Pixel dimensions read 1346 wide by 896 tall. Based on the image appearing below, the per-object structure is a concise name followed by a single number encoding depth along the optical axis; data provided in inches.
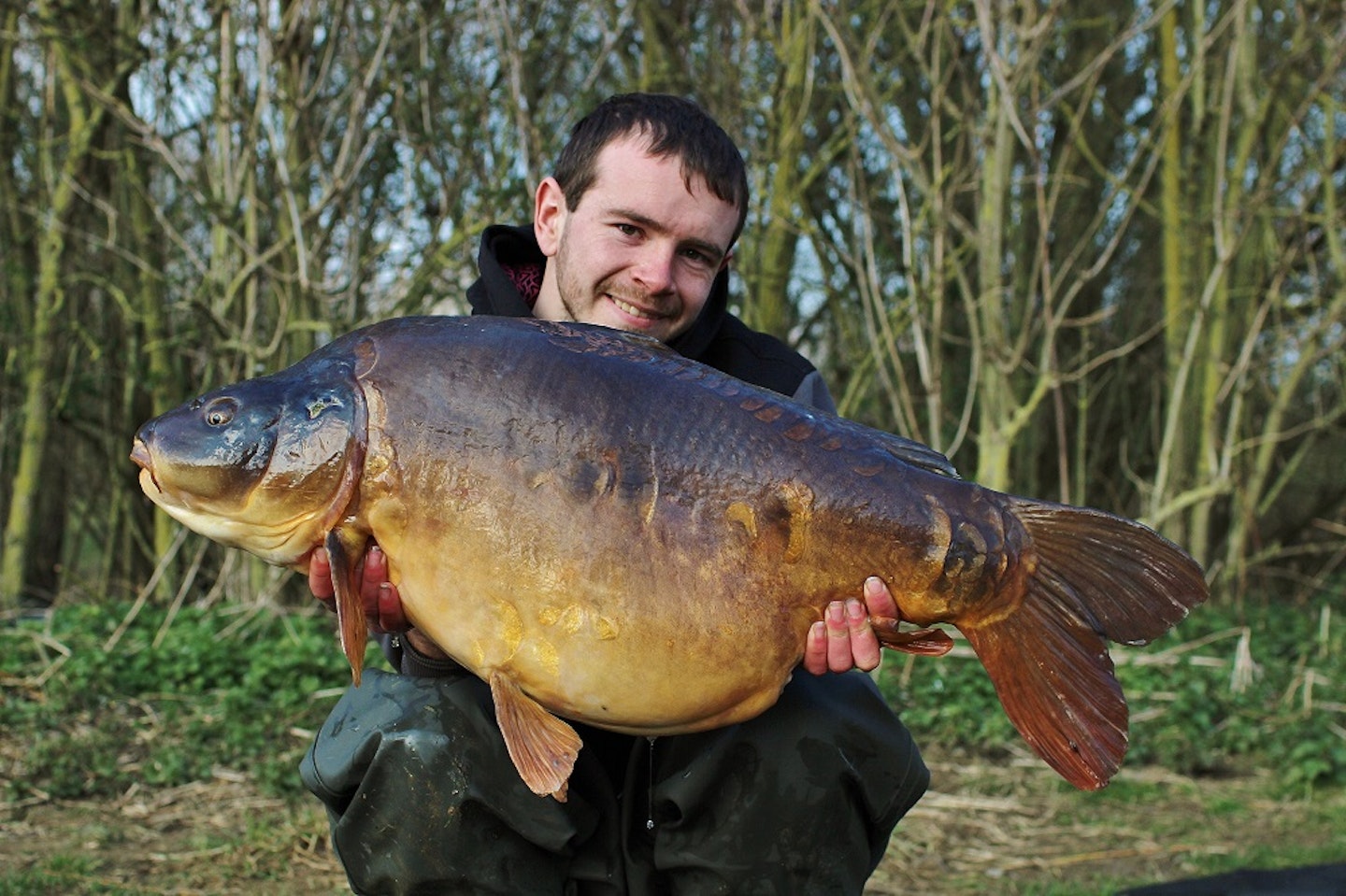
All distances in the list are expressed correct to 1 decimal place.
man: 81.7
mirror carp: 67.6
